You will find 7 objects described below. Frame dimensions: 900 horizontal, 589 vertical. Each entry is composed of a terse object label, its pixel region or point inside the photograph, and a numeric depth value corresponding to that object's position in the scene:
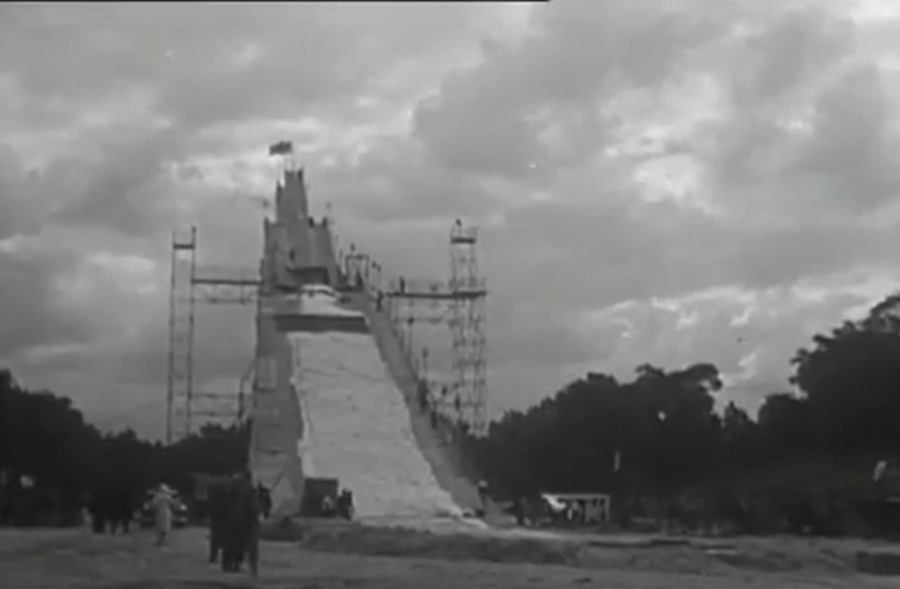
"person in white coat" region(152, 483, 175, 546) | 29.31
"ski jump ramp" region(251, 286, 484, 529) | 46.75
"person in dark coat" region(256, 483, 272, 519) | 37.09
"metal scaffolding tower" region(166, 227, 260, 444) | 57.19
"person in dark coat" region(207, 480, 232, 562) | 21.88
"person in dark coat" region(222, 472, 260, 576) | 21.47
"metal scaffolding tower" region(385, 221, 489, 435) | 61.44
